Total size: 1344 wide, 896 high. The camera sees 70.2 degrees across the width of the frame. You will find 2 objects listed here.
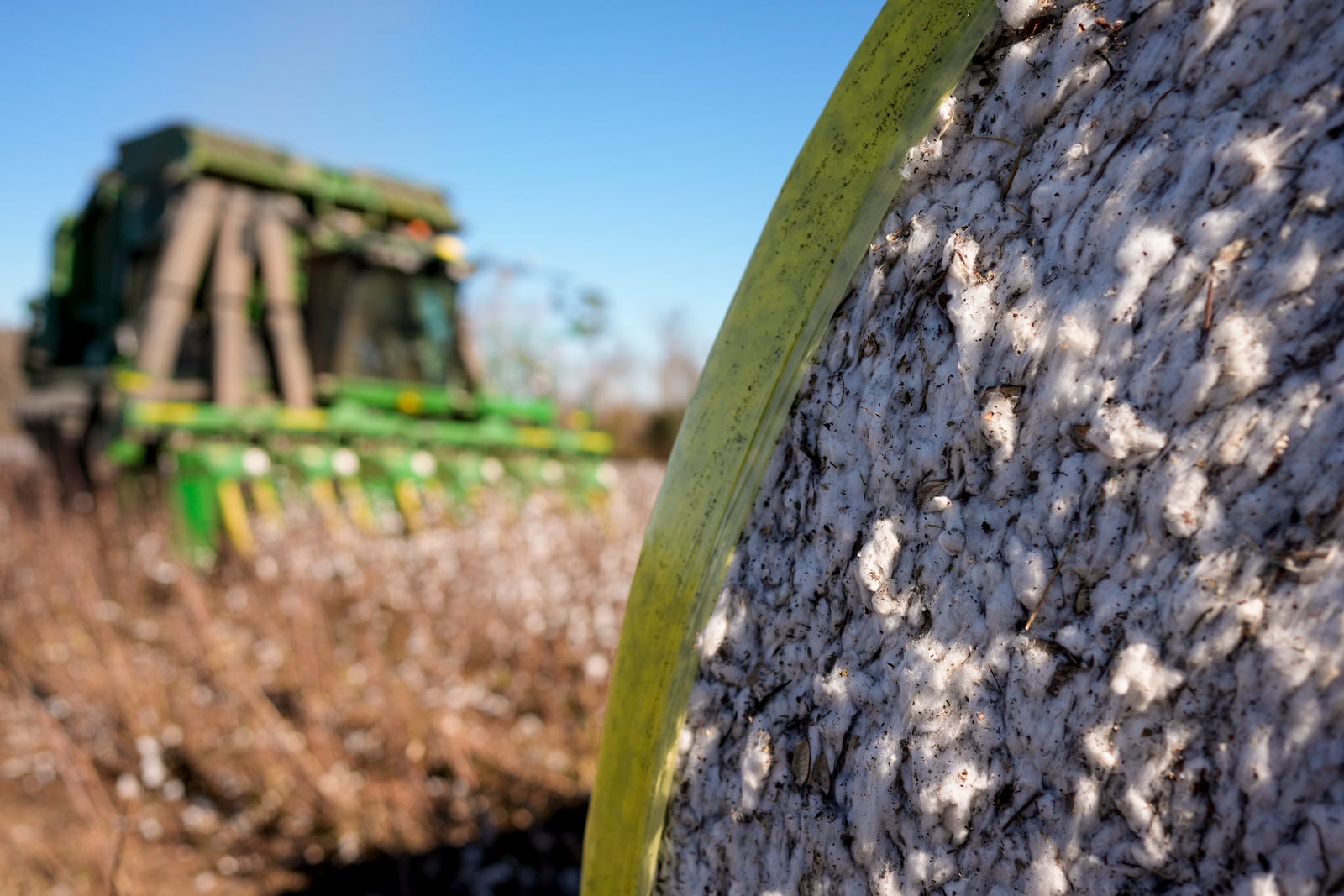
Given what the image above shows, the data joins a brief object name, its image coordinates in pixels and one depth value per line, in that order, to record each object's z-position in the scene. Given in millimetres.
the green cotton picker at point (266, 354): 6133
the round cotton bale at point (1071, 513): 557
